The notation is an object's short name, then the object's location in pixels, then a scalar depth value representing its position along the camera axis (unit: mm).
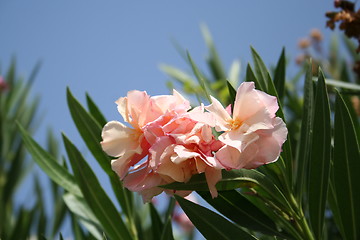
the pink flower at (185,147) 728
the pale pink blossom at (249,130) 726
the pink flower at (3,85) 2631
